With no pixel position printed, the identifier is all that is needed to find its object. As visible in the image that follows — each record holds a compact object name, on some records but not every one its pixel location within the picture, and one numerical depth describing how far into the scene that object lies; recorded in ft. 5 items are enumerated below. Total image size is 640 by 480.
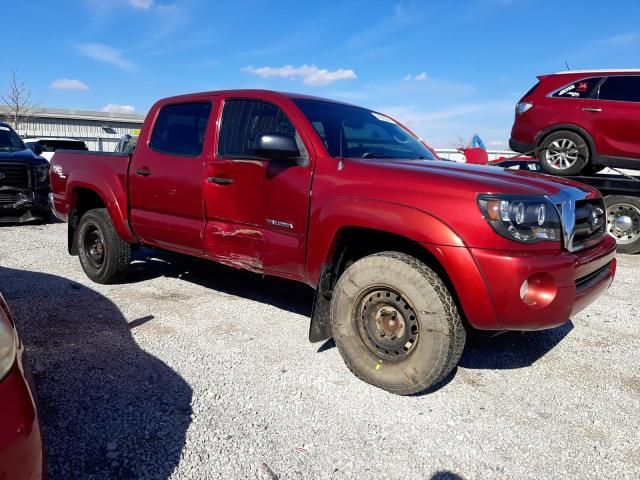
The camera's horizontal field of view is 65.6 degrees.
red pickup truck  8.48
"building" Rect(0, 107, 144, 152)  114.01
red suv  22.27
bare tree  105.75
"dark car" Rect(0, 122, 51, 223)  28.94
